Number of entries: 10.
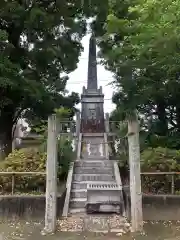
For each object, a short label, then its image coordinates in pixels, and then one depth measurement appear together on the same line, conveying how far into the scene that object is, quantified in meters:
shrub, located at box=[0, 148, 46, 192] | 5.63
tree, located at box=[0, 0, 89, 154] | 7.31
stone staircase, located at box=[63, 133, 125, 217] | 5.66
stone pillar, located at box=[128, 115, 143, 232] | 4.49
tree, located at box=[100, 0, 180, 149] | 4.53
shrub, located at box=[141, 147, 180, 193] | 5.61
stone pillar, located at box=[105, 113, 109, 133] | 13.59
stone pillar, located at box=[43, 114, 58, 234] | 4.54
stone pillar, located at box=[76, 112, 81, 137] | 13.33
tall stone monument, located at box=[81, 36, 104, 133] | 14.99
